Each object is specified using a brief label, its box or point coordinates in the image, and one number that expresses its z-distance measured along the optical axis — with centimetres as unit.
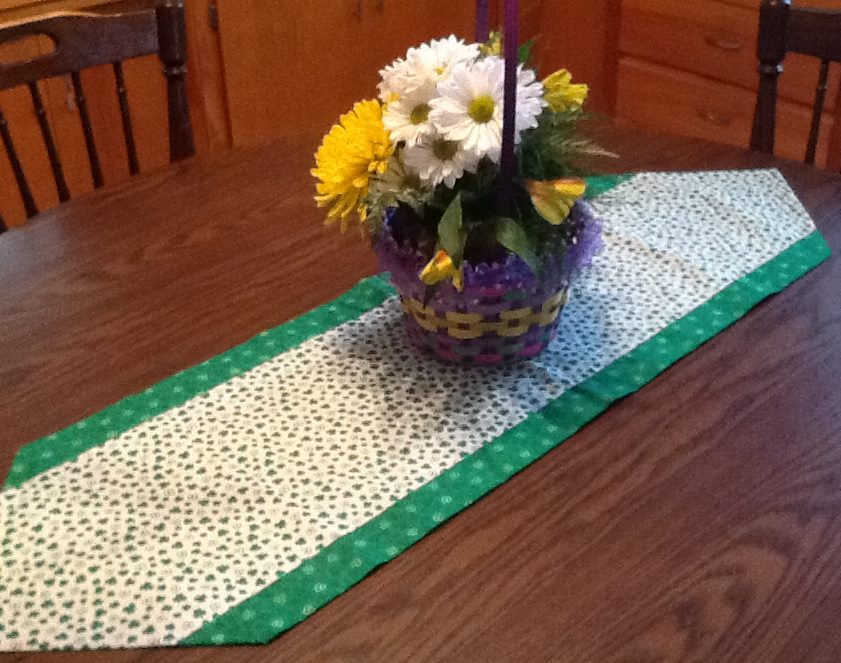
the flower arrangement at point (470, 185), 82
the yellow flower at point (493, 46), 90
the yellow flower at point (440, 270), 82
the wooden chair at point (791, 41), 138
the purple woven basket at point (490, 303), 86
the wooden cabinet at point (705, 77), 251
